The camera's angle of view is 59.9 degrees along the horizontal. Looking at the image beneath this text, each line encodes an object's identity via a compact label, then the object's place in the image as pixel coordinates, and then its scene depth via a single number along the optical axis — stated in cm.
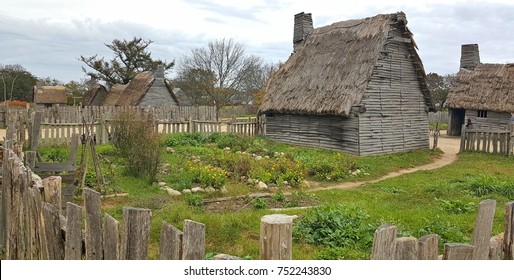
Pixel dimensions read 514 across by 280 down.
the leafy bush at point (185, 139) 1936
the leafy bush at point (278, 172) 1185
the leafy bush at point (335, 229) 630
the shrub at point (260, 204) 898
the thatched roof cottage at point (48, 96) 4522
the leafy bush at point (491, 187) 1045
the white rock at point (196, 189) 1040
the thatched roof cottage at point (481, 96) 2703
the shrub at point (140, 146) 1142
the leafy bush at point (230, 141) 1869
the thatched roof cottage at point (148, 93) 3497
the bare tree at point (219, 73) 4634
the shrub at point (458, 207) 831
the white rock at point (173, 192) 1003
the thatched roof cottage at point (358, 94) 1884
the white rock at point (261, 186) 1109
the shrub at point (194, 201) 897
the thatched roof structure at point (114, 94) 3854
